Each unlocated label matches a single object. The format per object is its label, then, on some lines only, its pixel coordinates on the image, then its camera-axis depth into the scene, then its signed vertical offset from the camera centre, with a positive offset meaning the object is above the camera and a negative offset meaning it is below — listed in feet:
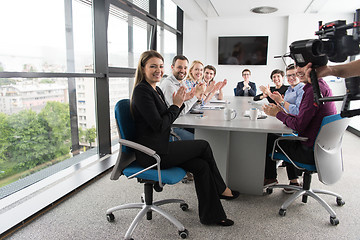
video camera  3.80 +0.54
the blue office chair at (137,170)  5.86 -1.95
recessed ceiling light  21.04 +5.87
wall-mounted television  24.29 +3.08
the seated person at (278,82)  13.63 +0.15
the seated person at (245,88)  18.42 -0.26
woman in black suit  6.18 -1.45
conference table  8.09 -2.01
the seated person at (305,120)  6.70 -0.86
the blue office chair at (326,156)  6.49 -1.80
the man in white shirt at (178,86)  9.04 -0.15
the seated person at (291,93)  9.50 -0.30
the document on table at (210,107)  10.70 -0.94
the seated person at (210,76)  14.83 +0.42
